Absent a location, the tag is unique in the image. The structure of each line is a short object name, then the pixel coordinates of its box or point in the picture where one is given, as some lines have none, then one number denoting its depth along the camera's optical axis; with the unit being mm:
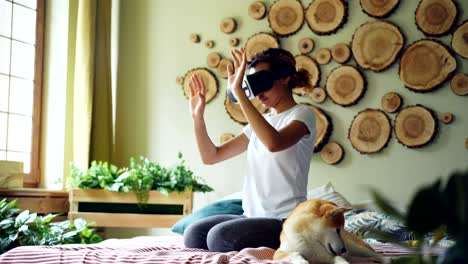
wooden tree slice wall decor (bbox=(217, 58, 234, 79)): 3764
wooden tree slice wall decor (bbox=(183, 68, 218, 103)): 3793
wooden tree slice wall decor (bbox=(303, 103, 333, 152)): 3373
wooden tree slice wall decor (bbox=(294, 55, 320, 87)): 3449
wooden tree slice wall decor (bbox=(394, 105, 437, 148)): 3088
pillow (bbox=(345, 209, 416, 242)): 2270
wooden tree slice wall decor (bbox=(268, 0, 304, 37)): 3547
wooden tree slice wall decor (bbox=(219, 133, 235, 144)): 3705
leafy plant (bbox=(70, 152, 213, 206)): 3346
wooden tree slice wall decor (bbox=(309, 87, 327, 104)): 3426
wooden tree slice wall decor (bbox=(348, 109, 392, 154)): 3221
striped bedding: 1452
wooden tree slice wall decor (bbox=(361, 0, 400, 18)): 3264
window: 3744
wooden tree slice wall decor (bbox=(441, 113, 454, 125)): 3055
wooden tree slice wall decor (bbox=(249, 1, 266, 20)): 3664
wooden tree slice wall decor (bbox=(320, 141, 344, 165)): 3332
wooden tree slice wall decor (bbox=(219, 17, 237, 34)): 3744
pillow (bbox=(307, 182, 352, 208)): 2840
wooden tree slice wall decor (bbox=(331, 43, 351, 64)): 3375
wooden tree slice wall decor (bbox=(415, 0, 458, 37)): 3100
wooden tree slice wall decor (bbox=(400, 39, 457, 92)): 3088
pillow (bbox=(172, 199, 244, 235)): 2865
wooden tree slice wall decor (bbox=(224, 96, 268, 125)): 3680
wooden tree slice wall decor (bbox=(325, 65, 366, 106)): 3309
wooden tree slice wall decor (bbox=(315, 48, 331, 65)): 3436
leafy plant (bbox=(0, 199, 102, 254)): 2779
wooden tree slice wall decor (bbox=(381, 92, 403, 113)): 3201
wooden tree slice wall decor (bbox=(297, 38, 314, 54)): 3490
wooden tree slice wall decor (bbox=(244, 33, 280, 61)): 3613
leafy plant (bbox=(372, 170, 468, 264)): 397
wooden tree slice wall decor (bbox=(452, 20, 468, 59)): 3051
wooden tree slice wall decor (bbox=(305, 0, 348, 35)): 3404
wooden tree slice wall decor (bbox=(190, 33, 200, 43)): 3876
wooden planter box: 3367
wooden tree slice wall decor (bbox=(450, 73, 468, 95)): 3035
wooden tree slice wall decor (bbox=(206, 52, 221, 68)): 3795
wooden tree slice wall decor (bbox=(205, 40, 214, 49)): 3822
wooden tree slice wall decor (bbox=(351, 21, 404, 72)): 3246
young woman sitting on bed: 1772
